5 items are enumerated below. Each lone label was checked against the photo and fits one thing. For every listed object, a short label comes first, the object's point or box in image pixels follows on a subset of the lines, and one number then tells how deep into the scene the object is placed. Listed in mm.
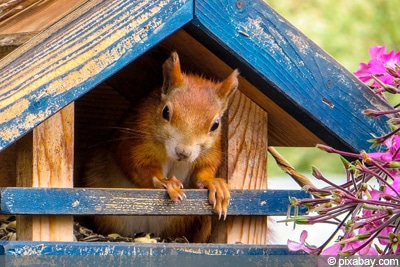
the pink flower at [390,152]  4693
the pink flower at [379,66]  5430
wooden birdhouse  5129
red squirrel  6340
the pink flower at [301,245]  4637
